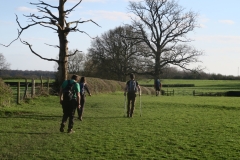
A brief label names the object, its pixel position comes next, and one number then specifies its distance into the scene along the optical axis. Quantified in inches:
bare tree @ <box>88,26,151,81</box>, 2258.9
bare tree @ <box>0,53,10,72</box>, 4008.4
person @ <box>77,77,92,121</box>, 618.2
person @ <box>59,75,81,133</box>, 470.9
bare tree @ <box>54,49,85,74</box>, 3026.6
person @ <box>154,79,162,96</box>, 1464.1
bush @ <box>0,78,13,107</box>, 733.9
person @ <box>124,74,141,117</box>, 658.8
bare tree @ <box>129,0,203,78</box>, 1967.3
